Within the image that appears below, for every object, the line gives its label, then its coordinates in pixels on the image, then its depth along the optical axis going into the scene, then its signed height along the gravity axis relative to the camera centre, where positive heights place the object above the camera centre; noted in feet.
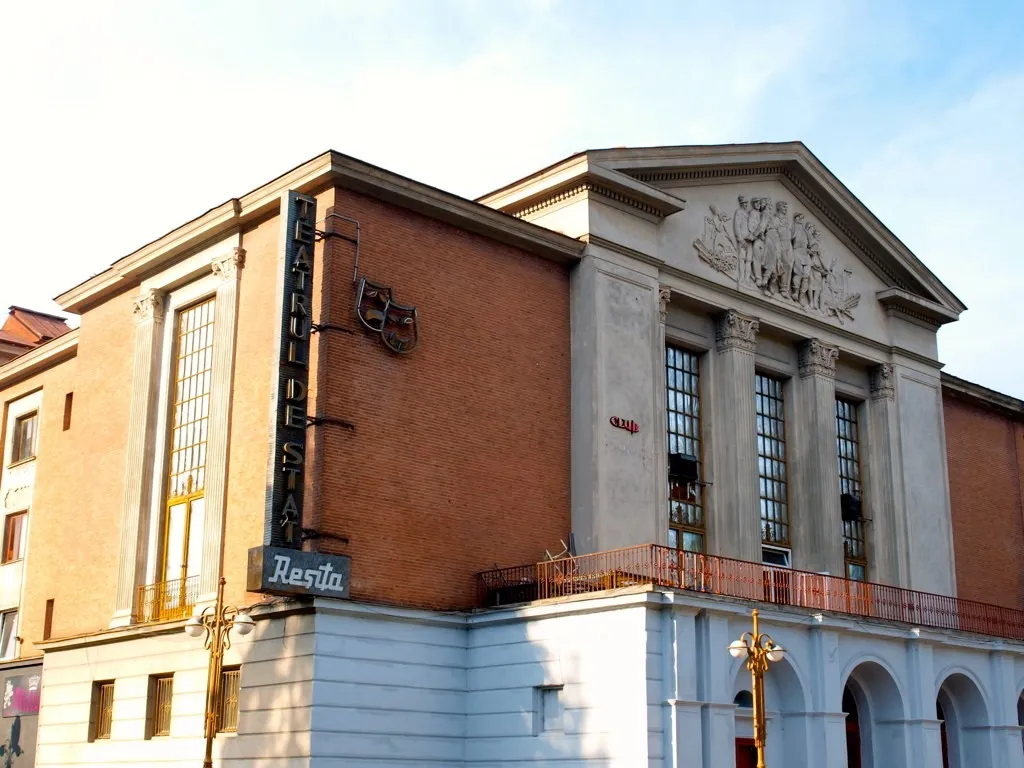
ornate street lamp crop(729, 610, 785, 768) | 71.00 +6.40
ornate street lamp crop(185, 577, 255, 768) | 76.84 +8.16
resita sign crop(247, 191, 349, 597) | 78.38 +19.71
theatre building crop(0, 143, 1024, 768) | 81.10 +20.30
